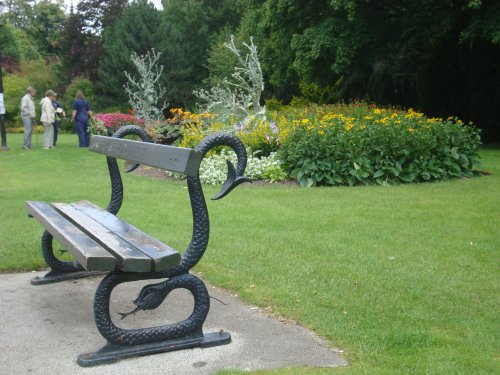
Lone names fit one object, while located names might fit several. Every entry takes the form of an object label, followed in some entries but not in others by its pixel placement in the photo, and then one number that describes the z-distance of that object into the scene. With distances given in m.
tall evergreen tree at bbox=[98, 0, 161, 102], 37.25
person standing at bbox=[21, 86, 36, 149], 18.31
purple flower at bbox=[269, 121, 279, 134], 12.43
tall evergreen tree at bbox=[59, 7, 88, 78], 42.47
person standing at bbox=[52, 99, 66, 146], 19.20
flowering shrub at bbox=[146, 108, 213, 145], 14.44
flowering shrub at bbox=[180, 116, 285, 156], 12.40
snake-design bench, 3.52
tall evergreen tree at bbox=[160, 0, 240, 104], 38.28
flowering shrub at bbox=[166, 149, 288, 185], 11.03
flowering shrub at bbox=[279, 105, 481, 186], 10.55
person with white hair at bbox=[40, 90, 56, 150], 18.17
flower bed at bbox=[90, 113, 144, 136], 18.02
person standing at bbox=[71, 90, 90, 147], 19.47
